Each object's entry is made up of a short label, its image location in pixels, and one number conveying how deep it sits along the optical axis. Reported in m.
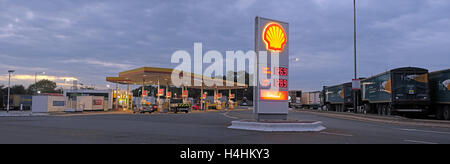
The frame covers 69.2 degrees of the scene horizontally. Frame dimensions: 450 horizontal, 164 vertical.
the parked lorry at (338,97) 42.62
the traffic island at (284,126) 15.28
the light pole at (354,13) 34.56
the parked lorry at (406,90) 25.88
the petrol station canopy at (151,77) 40.44
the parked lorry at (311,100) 62.31
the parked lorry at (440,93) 24.38
